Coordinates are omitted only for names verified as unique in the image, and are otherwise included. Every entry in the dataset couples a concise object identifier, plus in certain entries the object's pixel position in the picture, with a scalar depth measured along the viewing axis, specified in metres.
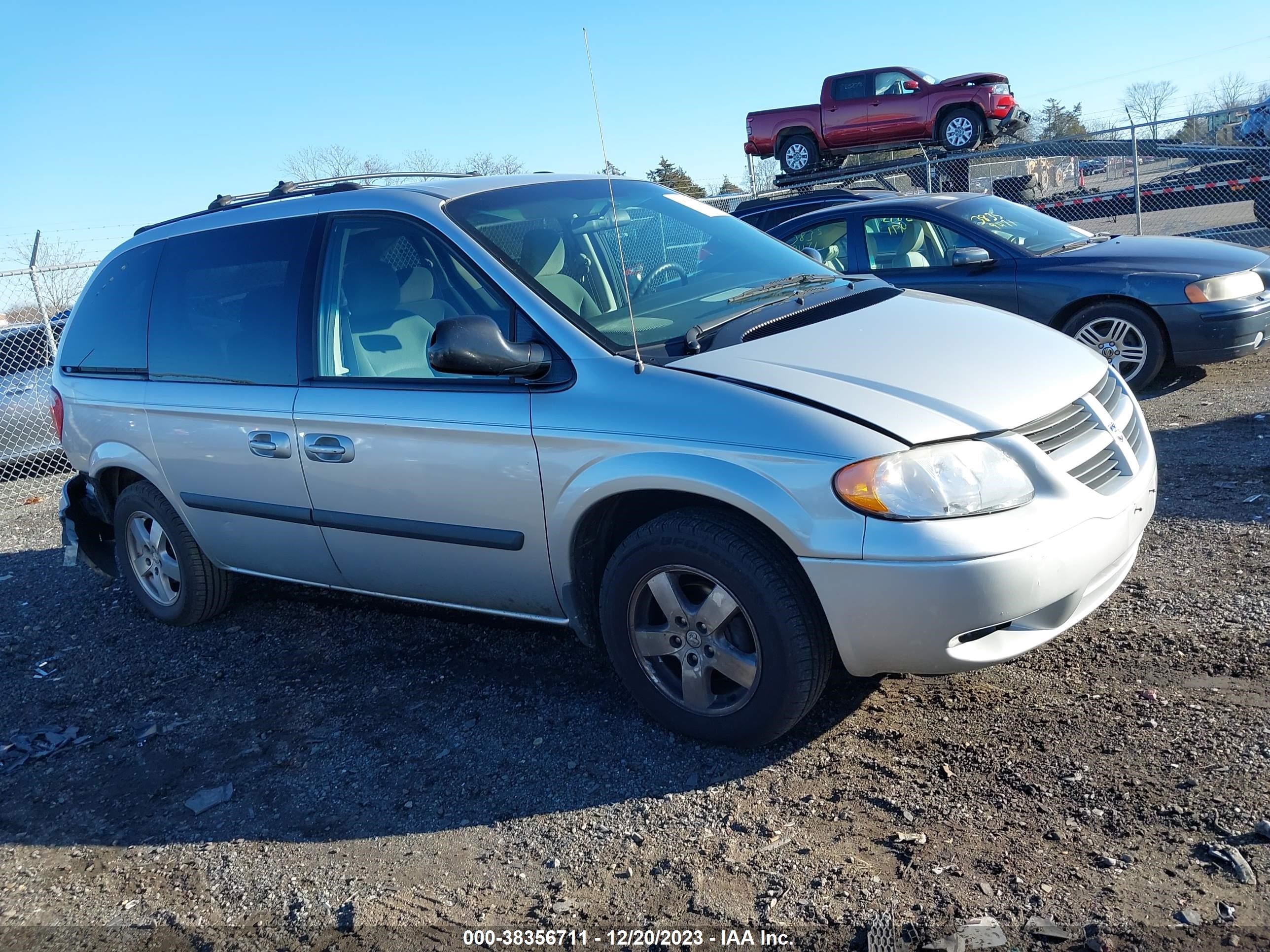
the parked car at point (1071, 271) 7.37
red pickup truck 18.20
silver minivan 2.94
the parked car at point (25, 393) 10.01
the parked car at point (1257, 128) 15.85
